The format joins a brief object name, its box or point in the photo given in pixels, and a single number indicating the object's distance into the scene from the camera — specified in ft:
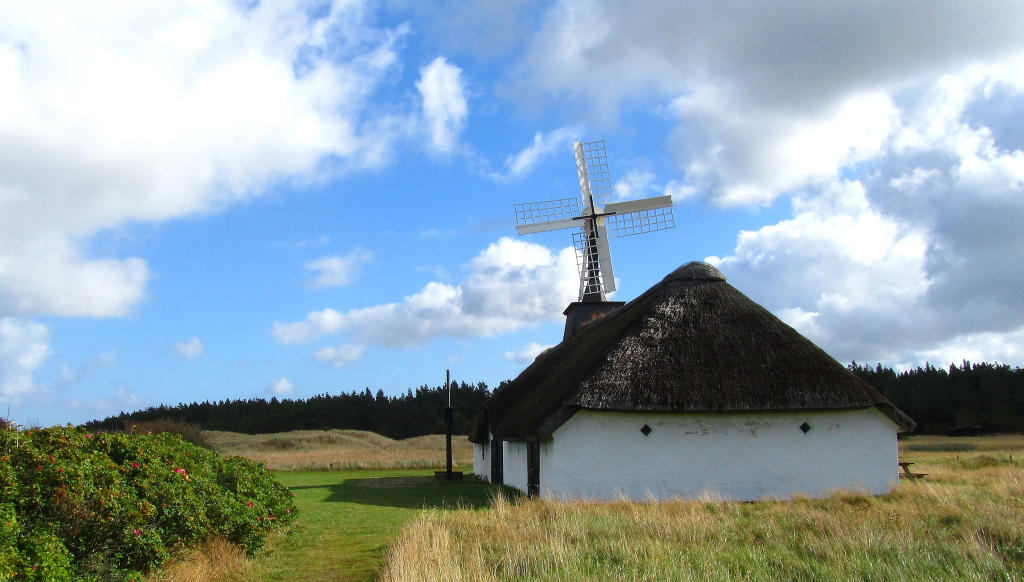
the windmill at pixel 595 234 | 99.19
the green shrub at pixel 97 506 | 19.84
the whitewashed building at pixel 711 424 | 49.16
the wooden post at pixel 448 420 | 85.47
